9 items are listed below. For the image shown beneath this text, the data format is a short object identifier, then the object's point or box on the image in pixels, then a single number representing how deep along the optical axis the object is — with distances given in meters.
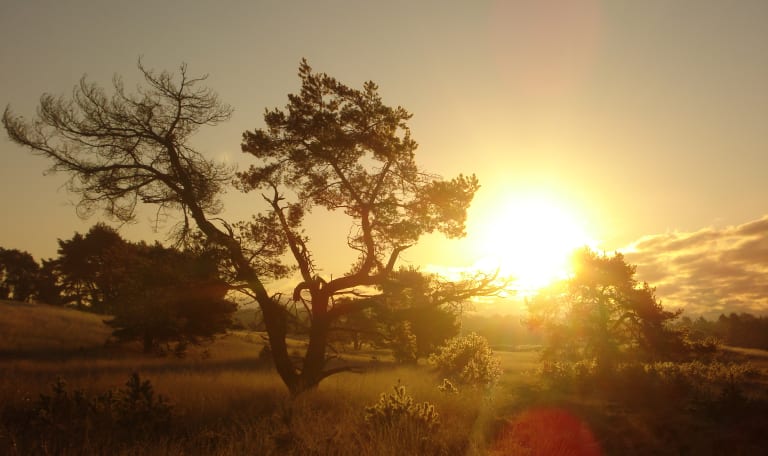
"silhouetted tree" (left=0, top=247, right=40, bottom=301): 75.25
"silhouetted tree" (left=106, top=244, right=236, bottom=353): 11.42
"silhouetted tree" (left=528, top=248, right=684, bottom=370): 30.11
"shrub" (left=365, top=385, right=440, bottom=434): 9.24
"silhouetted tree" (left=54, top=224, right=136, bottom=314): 54.75
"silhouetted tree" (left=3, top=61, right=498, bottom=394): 12.01
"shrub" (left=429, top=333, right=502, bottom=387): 22.09
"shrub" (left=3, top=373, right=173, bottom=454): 8.32
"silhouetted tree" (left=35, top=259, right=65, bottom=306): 67.88
